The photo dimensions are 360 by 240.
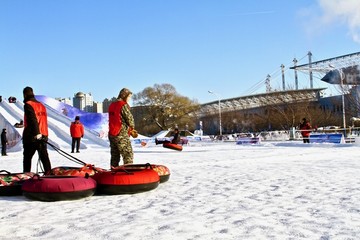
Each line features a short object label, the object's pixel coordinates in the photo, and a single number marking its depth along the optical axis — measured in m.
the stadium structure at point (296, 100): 55.53
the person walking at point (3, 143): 17.81
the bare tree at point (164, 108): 74.62
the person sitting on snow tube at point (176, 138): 21.94
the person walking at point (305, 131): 21.53
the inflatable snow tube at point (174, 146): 17.47
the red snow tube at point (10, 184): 5.46
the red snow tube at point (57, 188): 4.93
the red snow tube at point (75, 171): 5.76
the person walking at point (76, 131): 17.00
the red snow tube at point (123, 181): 5.43
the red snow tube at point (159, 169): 6.21
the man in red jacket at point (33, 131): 6.18
